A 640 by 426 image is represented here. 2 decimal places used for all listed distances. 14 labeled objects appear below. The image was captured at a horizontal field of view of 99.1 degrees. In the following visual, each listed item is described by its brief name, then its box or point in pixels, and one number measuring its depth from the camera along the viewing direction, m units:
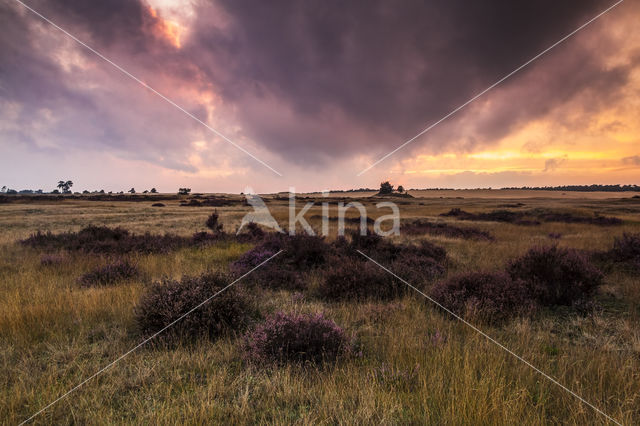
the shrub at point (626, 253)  8.28
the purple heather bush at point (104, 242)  10.76
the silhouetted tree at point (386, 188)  116.12
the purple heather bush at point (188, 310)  4.25
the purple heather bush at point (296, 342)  3.43
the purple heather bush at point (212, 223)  20.69
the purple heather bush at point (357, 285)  6.16
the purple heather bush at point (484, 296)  4.84
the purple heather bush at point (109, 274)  6.78
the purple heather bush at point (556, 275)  5.75
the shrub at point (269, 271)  7.15
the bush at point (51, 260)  8.47
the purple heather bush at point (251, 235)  13.96
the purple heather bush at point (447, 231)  15.84
